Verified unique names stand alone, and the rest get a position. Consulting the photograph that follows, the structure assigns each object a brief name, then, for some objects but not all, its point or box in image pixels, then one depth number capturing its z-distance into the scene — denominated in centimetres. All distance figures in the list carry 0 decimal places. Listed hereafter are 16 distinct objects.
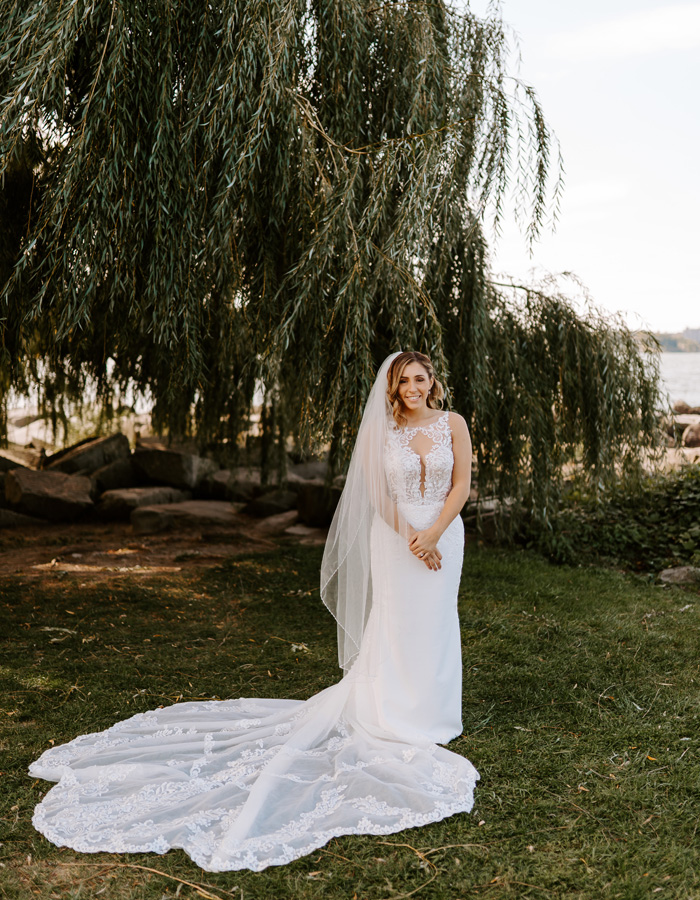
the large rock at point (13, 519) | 960
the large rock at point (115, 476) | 1109
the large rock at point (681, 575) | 709
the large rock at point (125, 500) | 1009
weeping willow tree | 380
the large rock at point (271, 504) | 1038
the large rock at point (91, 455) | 1125
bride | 275
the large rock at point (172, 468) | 1123
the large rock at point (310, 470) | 1108
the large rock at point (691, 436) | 1057
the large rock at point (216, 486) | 1119
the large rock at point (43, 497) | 984
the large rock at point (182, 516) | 951
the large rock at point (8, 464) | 1096
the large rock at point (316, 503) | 932
